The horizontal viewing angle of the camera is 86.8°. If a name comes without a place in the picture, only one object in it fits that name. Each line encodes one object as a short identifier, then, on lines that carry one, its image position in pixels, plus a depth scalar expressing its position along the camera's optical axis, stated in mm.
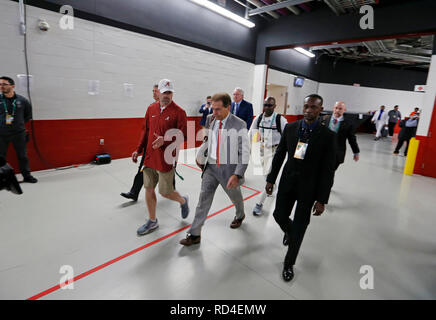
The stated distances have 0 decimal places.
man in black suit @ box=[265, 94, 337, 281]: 1890
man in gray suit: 2256
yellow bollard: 5727
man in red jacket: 2457
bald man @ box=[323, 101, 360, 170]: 3484
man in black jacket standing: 3586
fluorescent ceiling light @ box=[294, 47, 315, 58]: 10334
